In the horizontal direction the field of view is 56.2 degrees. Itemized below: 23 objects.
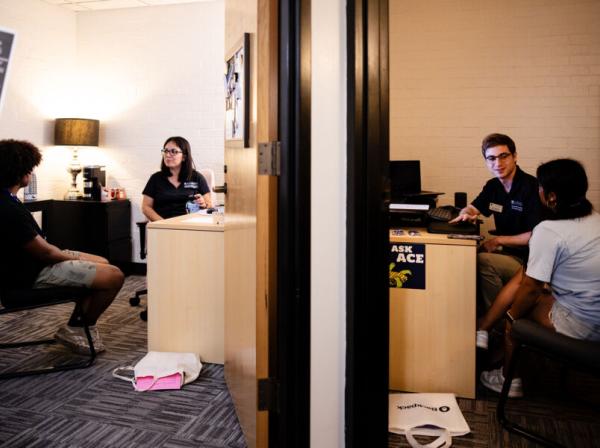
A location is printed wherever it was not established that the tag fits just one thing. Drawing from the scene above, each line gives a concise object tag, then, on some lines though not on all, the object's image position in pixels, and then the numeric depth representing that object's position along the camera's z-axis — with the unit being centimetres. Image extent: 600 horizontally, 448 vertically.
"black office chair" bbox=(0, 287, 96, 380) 285
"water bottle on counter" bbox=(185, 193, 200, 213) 403
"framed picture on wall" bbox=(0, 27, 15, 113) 450
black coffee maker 509
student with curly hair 282
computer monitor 345
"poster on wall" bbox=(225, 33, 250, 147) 202
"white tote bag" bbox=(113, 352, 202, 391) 272
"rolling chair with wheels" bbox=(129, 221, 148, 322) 417
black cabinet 502
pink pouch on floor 270
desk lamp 500
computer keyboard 276
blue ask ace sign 260
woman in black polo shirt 424
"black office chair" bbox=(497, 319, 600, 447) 204
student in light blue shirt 219
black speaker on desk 382
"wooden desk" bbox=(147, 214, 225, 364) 297
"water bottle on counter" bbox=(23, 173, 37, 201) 475
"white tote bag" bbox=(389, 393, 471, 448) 227
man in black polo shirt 293
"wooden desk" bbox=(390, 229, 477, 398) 257
